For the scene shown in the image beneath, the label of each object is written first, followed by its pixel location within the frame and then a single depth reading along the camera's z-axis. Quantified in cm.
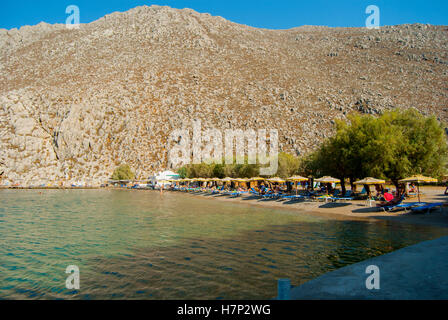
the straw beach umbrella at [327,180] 3125
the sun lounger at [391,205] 2217
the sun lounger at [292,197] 3419
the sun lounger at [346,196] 2881
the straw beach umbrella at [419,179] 2236
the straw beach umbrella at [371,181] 2527
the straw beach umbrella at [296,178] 3607
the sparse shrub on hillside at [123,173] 8688
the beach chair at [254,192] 4270
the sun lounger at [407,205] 2167
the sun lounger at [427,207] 2033
